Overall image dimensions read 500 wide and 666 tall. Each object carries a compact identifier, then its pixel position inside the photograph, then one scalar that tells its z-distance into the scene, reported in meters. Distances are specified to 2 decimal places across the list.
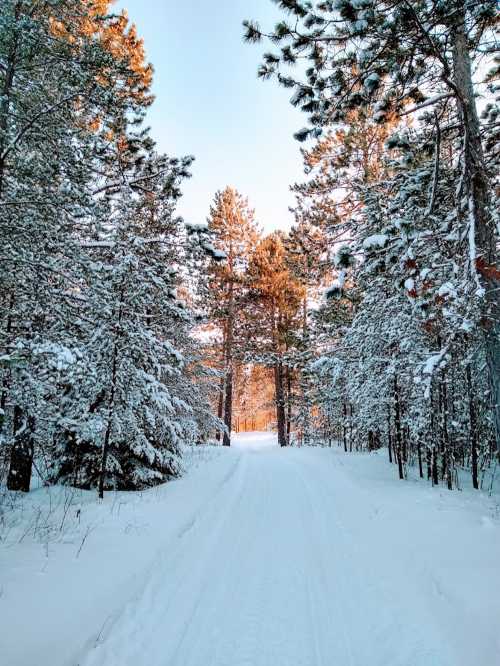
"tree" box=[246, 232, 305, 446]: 22.34
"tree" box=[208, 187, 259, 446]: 22.06
